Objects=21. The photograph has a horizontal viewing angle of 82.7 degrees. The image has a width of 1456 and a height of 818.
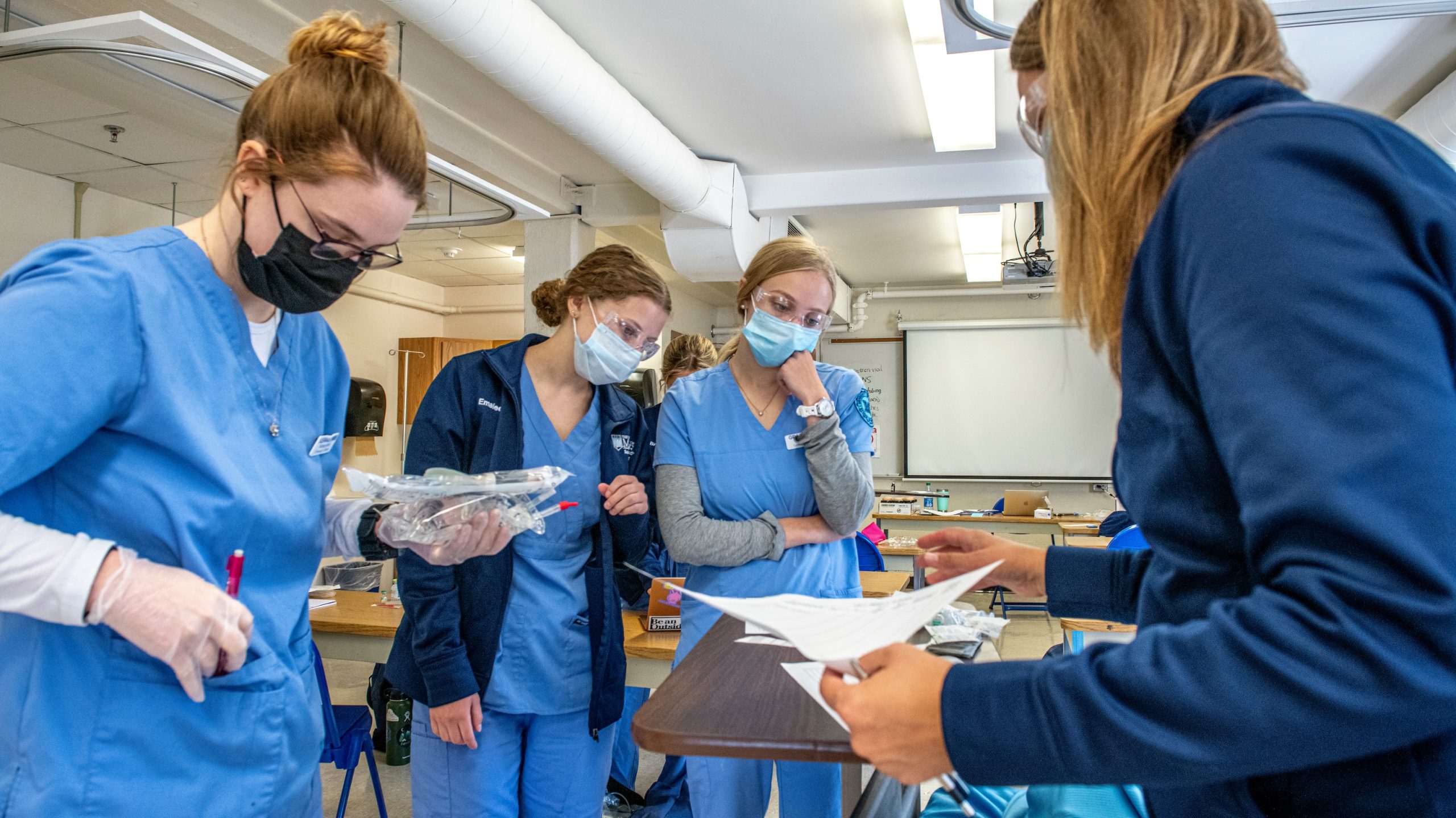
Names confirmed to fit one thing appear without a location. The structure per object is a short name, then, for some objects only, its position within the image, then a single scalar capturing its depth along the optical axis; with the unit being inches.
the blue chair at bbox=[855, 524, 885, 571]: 162.9
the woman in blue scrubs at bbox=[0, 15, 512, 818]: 32.8
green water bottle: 147.9
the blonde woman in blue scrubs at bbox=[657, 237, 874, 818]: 70.5
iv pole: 315.9
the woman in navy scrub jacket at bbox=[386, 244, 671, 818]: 64.7
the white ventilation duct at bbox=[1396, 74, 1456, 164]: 157.3
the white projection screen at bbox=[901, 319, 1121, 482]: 339.9
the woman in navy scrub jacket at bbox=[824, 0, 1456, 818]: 19.2
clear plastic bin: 144.2
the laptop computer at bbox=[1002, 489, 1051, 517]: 301.9
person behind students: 114.0
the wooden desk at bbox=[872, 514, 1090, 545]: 285.9
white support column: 225.9
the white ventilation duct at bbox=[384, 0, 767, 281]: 113.5
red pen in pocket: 36.6
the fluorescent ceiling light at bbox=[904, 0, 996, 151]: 136.8
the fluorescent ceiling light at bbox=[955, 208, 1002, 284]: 245.6
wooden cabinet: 323.3
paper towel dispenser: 239.9
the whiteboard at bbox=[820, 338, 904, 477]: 363.3
